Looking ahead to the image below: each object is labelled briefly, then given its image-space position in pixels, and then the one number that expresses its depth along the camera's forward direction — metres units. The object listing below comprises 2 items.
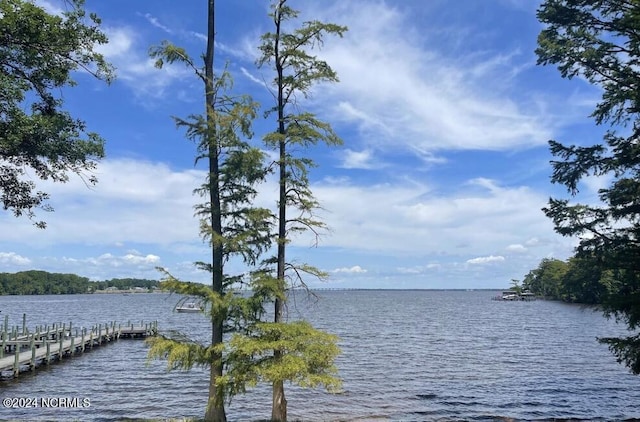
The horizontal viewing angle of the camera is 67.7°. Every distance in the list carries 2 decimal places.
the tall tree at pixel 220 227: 12.16
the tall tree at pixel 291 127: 13.27
